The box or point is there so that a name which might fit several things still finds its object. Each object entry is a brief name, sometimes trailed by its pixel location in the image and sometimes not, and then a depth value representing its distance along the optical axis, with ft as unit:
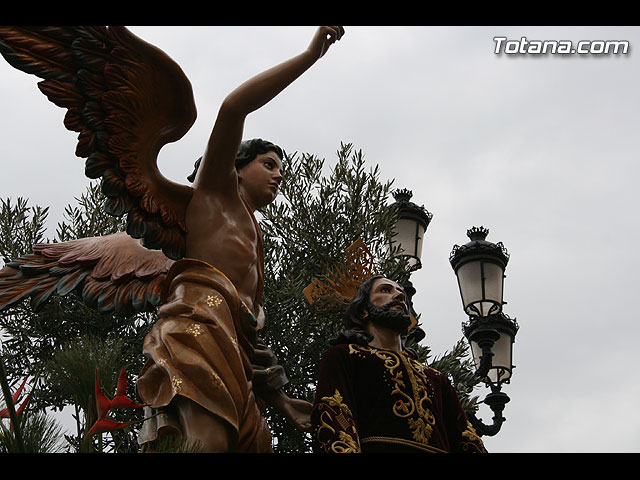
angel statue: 12.04
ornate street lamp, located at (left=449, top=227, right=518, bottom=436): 22.56
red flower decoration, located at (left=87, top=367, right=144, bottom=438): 7.66
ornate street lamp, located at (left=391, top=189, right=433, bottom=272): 25.58
